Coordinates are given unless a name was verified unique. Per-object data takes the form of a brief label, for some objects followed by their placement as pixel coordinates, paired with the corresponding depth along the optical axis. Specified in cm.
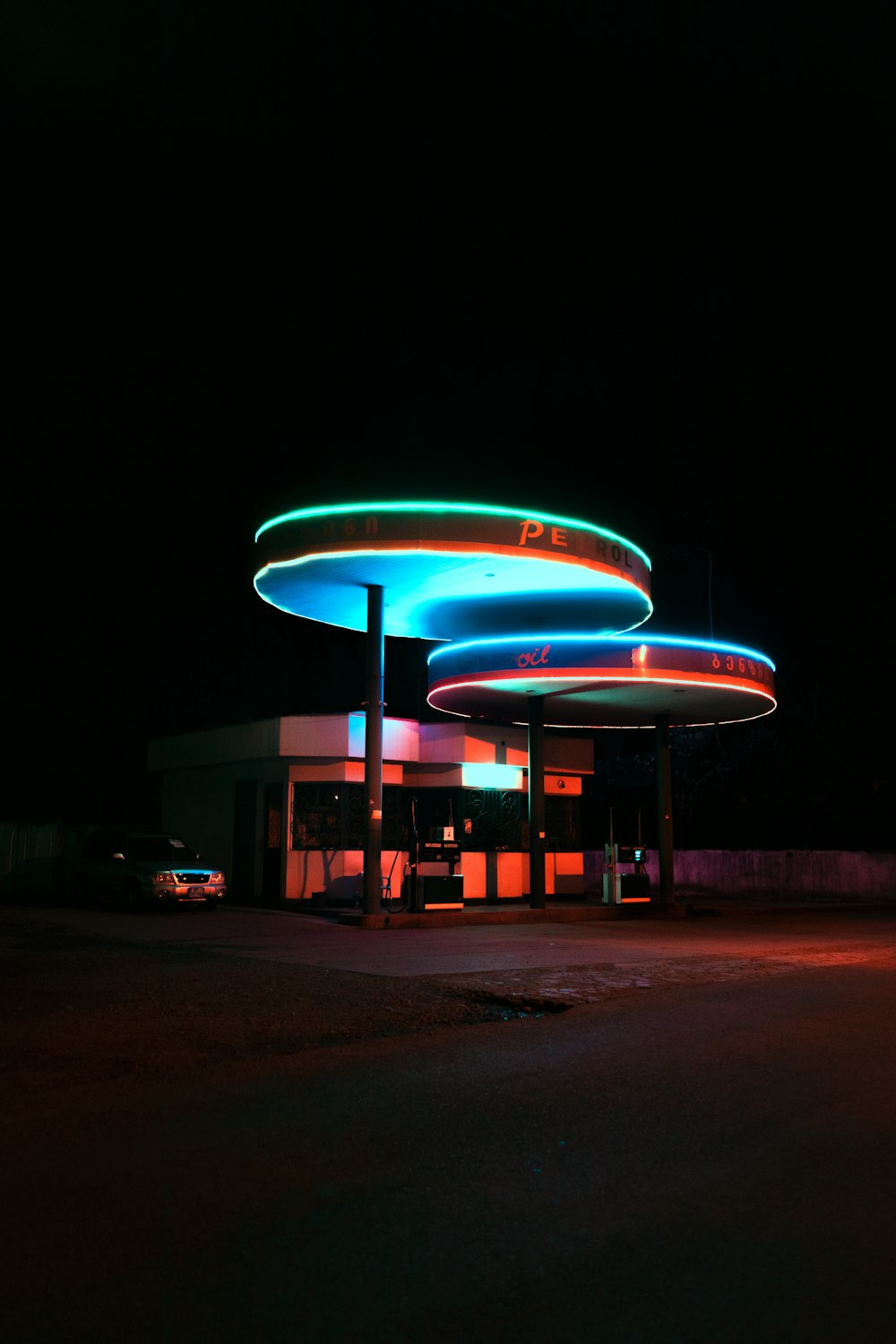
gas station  1952
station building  2614
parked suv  2333
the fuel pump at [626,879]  2783
